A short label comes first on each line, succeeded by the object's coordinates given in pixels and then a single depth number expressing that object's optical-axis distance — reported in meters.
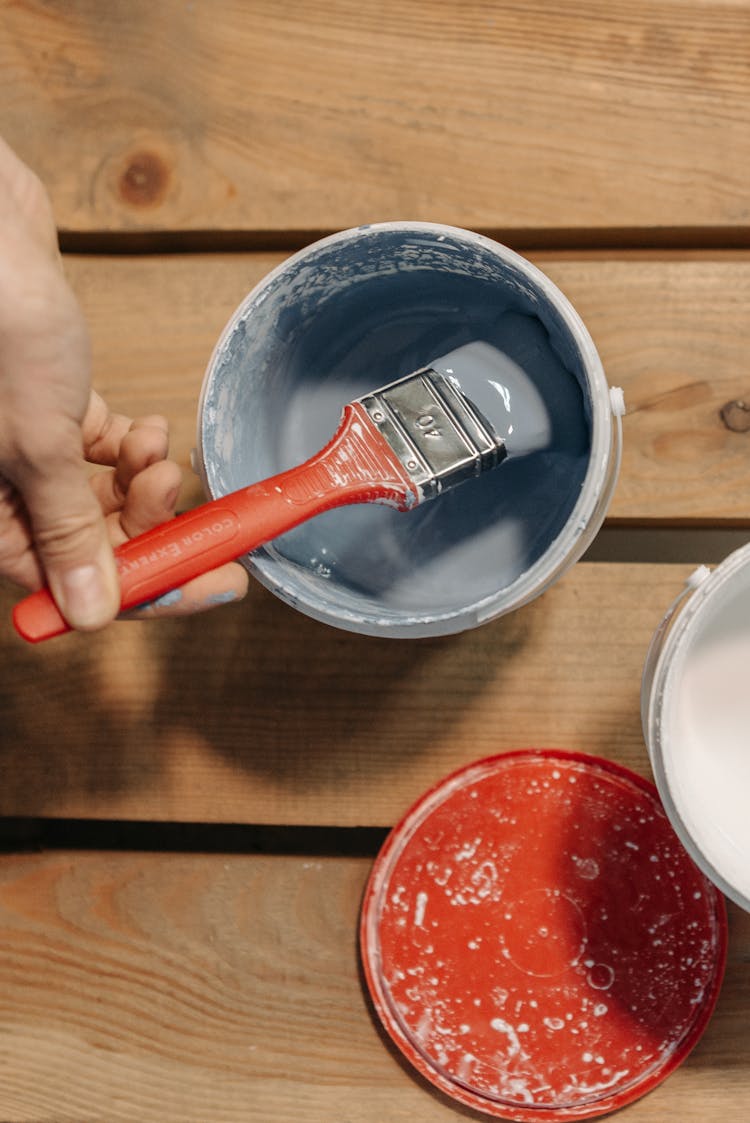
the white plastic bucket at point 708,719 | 0.57
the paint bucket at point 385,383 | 0.60
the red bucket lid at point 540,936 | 0.72
